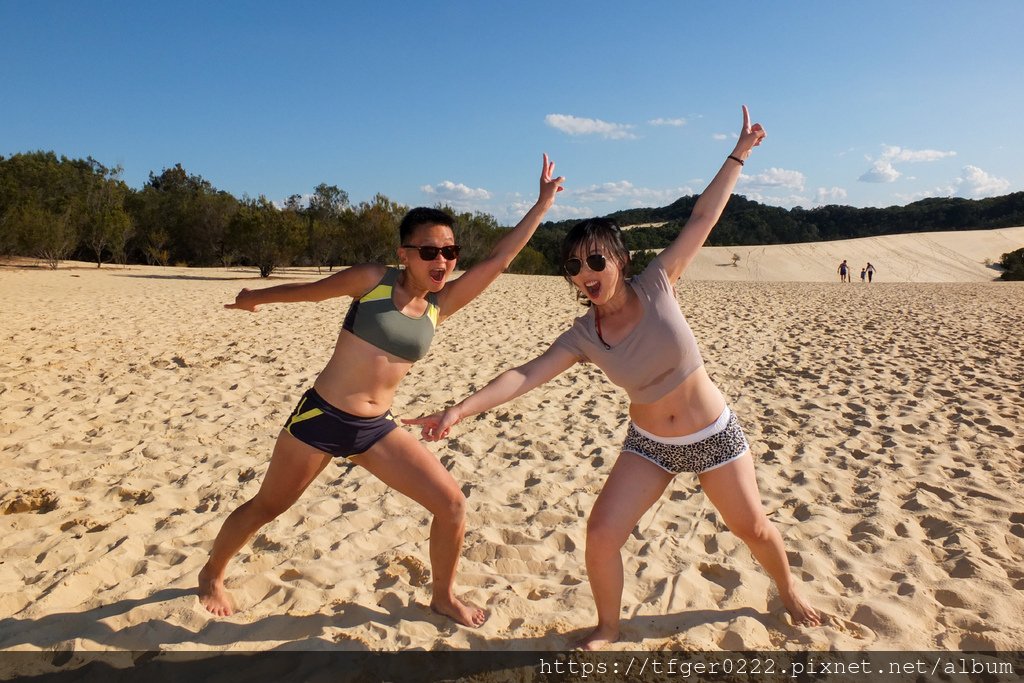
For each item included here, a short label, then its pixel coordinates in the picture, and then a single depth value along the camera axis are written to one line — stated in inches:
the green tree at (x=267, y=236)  1079.0
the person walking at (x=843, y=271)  1501.0
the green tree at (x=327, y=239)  1286.0
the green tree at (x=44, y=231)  980.6
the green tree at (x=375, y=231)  1218.0
